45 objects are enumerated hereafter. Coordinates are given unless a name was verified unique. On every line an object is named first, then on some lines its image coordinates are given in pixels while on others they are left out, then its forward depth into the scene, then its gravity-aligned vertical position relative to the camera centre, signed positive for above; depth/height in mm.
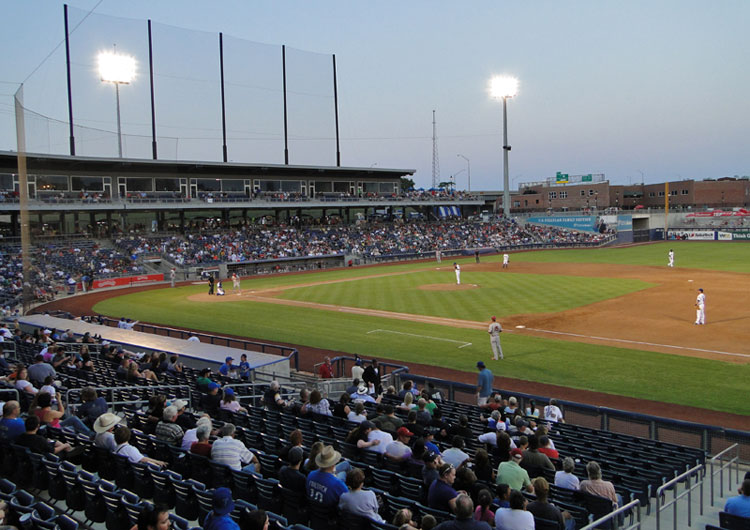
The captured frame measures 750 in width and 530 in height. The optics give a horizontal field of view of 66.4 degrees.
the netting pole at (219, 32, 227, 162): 62125 +13494
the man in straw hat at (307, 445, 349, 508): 6008 -2695
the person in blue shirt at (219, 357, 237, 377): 15320 -3710
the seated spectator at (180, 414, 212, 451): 7781 -2822
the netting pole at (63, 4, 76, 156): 51931 +15683
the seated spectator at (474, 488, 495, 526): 5598 -2781
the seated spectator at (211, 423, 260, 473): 7109 -2802
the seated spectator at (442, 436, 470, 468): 7246 -2924
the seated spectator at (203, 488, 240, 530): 4961 -2475
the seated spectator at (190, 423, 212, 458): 7391 -2777
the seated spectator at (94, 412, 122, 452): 7488 -2632
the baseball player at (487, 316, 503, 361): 18753 -3900
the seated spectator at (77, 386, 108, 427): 8891 -2732
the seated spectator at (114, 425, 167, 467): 7094 -2738
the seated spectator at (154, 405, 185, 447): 7988 -2819
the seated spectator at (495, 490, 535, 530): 5371 -2746
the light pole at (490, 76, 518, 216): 73812 +17202
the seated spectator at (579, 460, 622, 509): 6707 -3093
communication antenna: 109812 +13854
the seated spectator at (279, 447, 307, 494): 6348 -2738
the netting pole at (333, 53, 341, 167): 69838 +15743
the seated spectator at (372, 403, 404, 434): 8656 -2973
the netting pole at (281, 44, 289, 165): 66456 +17210
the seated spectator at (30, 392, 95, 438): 8344 -2677
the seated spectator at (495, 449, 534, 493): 6703 -2950
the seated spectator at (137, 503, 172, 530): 4777 -2400
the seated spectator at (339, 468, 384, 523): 5684 -2704
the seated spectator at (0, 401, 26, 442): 7492 -2510
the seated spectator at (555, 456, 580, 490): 7004 -3113
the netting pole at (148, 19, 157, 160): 57438 +13542
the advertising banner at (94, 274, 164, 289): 43500 -3832
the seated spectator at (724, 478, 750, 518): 6043 -3004
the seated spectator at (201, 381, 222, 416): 10664 -3215
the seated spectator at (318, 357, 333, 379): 15641 -3906
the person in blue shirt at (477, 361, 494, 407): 13859 -3884
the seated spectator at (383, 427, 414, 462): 7508 -2954
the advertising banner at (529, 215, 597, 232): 76938 +335
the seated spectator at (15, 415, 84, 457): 7312 -2674
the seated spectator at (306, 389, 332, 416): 10023 -3174
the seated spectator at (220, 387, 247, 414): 10211 -3139
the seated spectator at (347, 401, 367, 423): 9593 -3167
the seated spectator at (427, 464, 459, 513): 6055 -2817
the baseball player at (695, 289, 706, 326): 23000 -3620
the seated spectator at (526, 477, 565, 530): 5707 -2845
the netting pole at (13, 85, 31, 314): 24922 +2884
